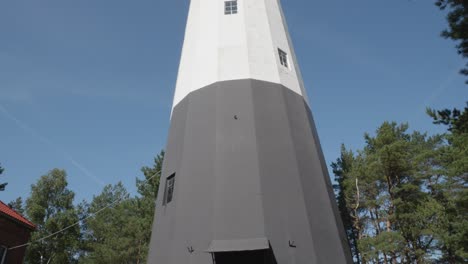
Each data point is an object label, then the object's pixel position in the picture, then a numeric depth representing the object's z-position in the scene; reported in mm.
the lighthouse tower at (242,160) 7366
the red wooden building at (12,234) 15422
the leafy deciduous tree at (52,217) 28125
